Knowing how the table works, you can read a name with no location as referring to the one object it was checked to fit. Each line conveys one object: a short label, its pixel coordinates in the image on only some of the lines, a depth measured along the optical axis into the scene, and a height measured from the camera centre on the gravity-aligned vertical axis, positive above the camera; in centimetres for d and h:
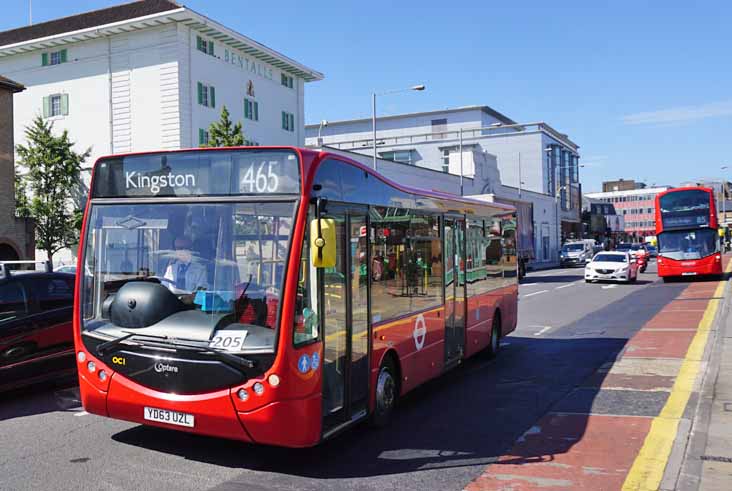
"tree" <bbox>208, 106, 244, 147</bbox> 3056 +495
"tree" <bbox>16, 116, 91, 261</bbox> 3653 +351
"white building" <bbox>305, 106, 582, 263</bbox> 7938 +1130
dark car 844 -96
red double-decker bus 3134 +25
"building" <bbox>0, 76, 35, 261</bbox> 2969 +244
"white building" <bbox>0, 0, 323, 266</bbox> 3638 +942
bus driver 587 -19
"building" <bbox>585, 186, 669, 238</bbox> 15125 +664
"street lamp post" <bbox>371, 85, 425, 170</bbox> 3128 +692
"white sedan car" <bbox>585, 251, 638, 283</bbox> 3241 -135
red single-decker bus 558 -41
